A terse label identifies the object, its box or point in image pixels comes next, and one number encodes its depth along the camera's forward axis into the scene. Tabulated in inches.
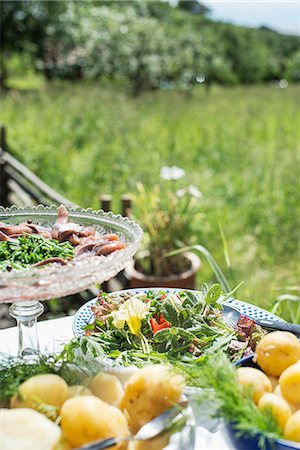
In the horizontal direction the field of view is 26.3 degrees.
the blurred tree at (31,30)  470.0
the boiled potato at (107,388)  32.6
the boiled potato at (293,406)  32.2
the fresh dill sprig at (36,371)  32.9
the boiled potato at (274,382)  35.4
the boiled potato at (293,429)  30.0
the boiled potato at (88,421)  28.8
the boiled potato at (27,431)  28.9
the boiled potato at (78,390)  32.1
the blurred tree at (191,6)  741.3
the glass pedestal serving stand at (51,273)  37.4
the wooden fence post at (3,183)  173.9
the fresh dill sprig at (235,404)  29.2
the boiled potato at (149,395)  31.0
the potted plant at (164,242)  116.0
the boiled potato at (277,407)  30.3
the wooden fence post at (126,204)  119.5
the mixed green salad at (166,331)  41.4
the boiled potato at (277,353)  35.4
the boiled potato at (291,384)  32.5
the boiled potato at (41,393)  31.6
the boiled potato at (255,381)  31.7
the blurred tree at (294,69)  721.2
